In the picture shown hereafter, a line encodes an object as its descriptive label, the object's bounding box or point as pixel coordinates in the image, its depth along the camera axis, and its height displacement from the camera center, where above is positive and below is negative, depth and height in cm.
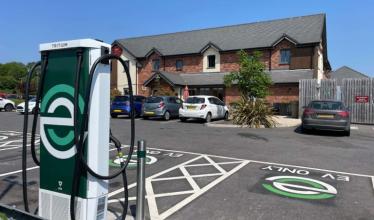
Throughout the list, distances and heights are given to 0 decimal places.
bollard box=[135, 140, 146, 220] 378 -83
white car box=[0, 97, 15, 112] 2841 +36
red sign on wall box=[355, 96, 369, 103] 1977 +74
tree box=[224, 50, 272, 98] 1855 +186
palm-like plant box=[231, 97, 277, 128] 1664 -23
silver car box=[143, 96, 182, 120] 2009 +18
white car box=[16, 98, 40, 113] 2527 +9
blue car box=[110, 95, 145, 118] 2098 +24
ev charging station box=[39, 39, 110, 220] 337 -23
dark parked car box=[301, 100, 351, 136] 1305 -24
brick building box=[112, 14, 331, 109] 2712 +519
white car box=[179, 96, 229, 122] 1886 +12
